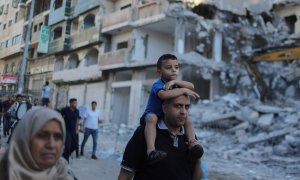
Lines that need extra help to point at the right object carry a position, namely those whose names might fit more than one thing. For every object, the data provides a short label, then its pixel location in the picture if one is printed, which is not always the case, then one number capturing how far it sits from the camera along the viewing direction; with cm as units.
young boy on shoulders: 255
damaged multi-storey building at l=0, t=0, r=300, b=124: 2231
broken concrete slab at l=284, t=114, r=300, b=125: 1556
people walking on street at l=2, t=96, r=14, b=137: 1247
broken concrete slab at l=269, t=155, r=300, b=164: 1151
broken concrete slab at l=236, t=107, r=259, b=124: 1713
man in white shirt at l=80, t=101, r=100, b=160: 1048
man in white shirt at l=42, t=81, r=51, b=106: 1887
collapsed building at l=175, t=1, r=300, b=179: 1497
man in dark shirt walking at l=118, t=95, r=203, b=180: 253
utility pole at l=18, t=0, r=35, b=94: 1851
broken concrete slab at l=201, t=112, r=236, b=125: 1758
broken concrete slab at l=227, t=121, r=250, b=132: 1638
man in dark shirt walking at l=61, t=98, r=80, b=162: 870
